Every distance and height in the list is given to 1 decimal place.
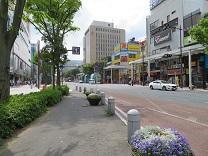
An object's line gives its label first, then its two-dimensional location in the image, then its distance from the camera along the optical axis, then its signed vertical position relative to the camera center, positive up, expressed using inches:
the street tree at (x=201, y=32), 589.8 +183.5
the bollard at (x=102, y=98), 405.3 -49.1
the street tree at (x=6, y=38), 231.1 +64.7
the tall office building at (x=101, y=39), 4164.4 +1141.3
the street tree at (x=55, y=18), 536.2 +236.6
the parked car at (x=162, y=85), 851.9 -37.6
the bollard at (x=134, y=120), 146.7 -39.1
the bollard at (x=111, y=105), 284.2 -47.6
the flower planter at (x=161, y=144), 92.5 -41.1
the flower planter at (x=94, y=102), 385.1 -56.8
